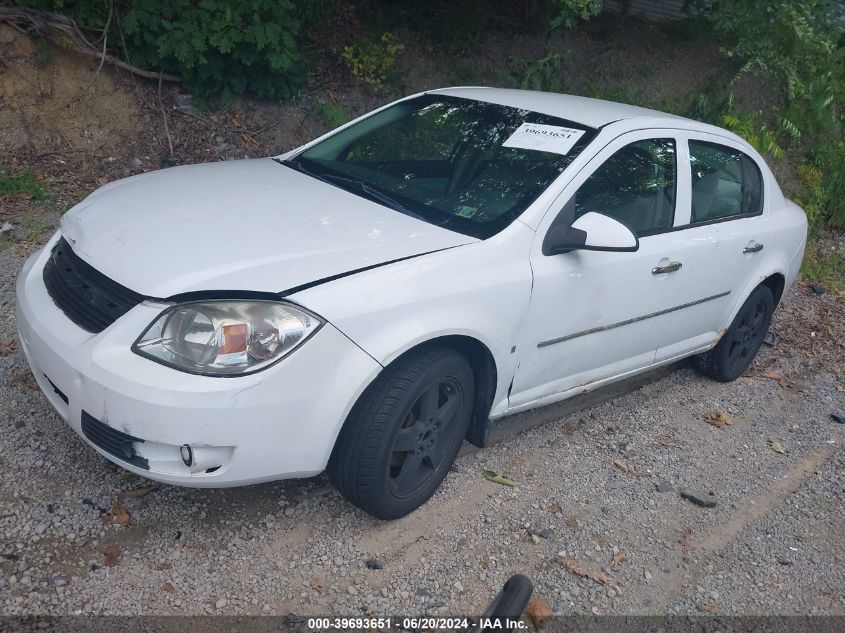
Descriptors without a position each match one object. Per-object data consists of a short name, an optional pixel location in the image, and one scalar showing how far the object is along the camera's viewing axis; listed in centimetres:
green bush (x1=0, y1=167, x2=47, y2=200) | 632
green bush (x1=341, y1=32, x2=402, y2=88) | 835
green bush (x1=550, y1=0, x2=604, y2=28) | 680
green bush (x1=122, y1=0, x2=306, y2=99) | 702
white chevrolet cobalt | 275
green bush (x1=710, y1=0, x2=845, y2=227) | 784
